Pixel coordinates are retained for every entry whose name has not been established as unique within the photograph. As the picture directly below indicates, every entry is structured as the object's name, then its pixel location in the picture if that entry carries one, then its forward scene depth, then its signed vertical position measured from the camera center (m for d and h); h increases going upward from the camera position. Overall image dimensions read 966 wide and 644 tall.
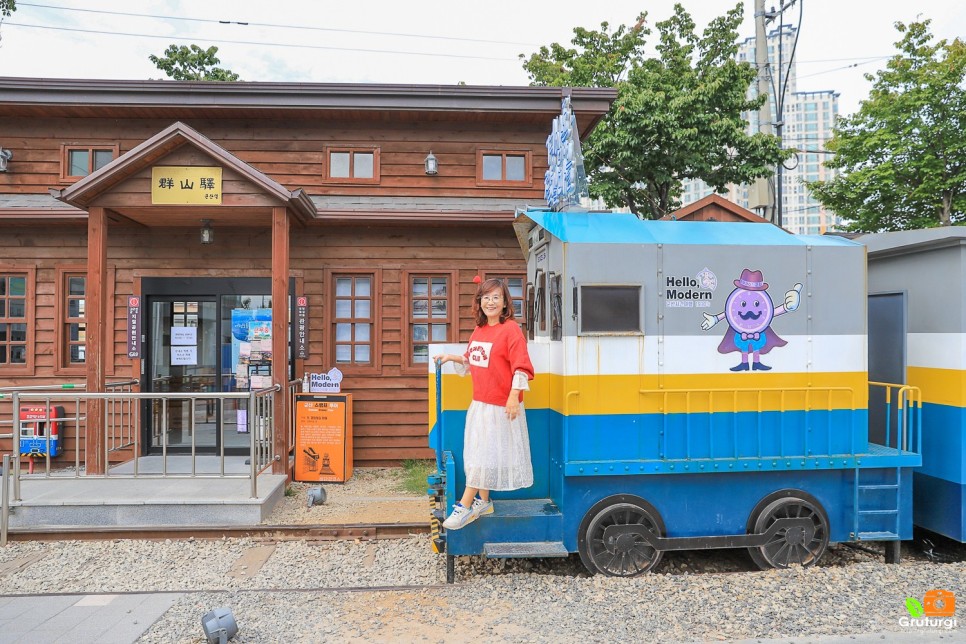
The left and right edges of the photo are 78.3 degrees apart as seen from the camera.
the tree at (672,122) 16.31 +5.94
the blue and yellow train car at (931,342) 4.74 -0.05
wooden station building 7.86 +1.31
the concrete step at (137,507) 5.58 -1.66
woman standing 4.28 -0.62
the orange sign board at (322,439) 7.26 -1.30
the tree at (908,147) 13.53 +4.52
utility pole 13.77 +6.32
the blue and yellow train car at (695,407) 4.46 -0.55
